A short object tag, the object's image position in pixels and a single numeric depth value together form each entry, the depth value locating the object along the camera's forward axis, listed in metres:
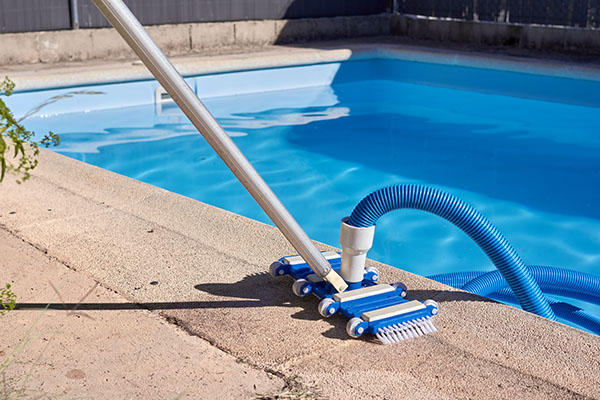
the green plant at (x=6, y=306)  2.38
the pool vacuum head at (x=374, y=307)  2.26
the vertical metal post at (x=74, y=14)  9.52
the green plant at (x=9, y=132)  1.39
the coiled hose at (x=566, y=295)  3.34
